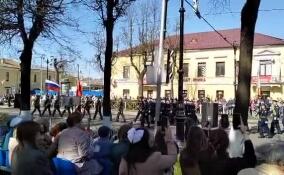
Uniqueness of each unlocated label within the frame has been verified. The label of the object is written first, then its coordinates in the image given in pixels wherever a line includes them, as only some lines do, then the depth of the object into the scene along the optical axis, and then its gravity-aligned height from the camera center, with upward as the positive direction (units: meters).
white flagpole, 6.27 +0.81
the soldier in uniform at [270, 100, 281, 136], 11.18 -1.26
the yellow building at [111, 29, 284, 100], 30.79 +3.23
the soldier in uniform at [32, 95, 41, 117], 16.95 -1.03
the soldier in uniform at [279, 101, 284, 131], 12.94 -1.00
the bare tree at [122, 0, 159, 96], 31.81 +5.46
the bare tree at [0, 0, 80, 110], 7.52 +2.30
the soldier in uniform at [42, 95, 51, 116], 17.10 -1.03
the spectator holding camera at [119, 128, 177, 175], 2.49 -0.68
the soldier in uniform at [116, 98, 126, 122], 15.66 -1.28
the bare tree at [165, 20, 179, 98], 31.96 +6.47
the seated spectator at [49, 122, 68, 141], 4.09 -0.66
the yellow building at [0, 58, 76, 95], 53.53 +2.78
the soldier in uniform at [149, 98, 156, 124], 13.73 -1.15
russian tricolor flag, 21.63 +0.28
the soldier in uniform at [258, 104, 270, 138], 10.91 -1.37
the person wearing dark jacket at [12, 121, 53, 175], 2.71 -0.72
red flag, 19.10 -0.04
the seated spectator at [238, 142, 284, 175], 1.95 -0.57
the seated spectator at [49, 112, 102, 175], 3.52 -0.86
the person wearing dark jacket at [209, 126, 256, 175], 2.71 -0.77
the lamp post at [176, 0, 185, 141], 8.41 -0.42
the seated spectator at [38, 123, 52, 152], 3.88 -0.79
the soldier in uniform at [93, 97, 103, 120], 16.18 -1.21
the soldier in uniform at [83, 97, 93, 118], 16.61 -1.11
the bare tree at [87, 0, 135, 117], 9.52 +2.50
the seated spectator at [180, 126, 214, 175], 2.66 -0.69
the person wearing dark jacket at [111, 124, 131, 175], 3.47 -0.82
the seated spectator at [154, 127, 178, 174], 3.21 -0.71
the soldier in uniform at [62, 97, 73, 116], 16.38 -0.97
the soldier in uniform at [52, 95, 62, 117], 16.91 -1.08
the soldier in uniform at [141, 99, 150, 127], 14.02 -1.30
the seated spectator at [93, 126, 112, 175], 3.47 -0.89
